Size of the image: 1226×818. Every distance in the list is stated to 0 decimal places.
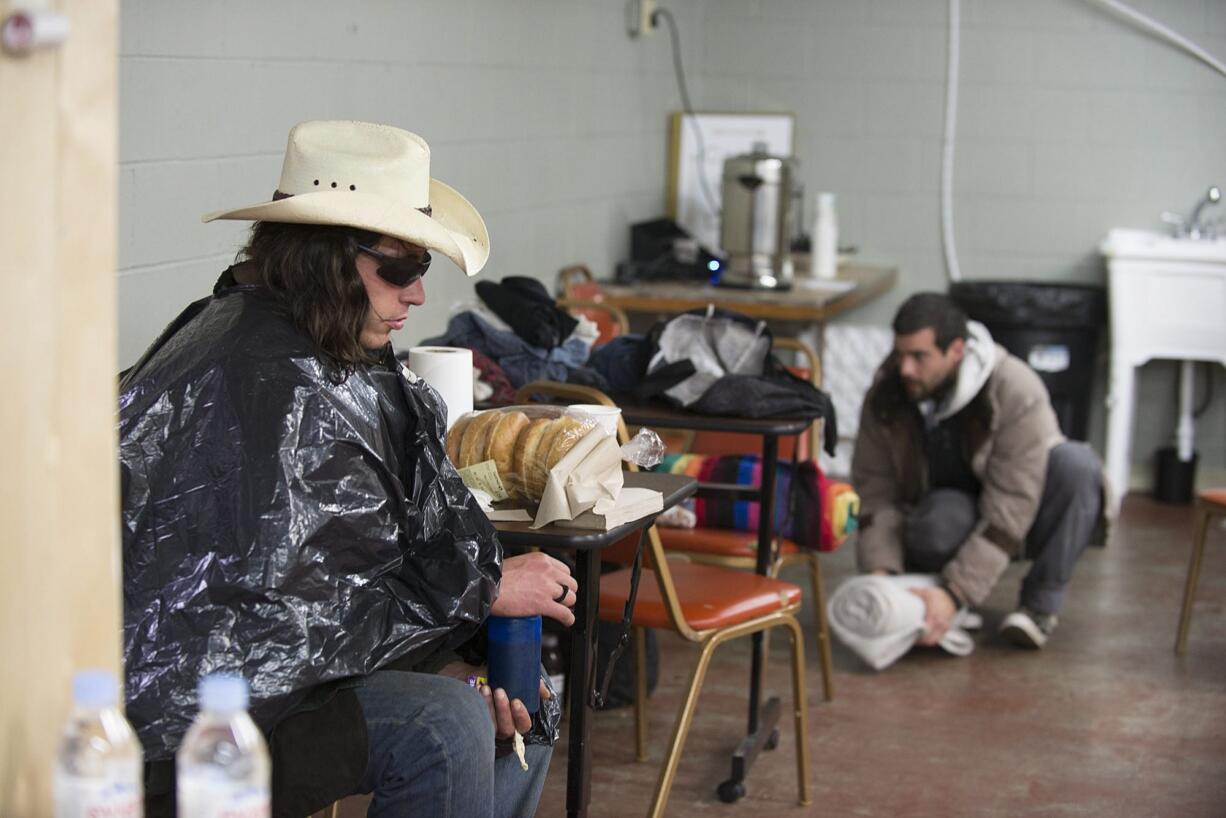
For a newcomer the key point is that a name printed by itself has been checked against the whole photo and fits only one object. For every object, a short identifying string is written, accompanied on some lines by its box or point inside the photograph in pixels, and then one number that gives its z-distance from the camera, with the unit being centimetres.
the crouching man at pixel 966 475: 393
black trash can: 563
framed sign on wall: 612
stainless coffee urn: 531
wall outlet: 547
